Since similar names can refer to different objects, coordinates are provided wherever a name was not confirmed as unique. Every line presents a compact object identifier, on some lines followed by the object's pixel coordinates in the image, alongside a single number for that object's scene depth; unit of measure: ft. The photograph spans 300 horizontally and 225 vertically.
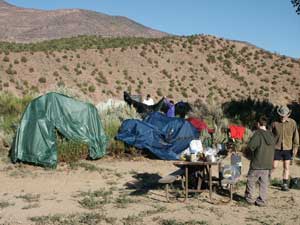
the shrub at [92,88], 145.69
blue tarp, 52.01
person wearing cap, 35.83
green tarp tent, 47.03
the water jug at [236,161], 35.27
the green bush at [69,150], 48.03
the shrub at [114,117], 52.42
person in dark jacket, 31.96
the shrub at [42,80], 141.49
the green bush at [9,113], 56.26
